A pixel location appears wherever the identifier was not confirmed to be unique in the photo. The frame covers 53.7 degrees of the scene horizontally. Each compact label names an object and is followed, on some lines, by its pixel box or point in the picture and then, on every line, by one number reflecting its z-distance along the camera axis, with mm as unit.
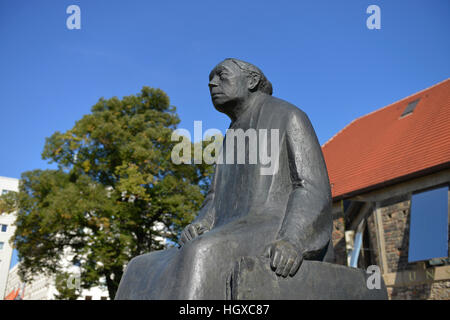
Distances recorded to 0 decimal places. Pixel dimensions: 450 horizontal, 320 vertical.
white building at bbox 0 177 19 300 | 52466
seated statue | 2045
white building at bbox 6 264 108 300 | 50356
